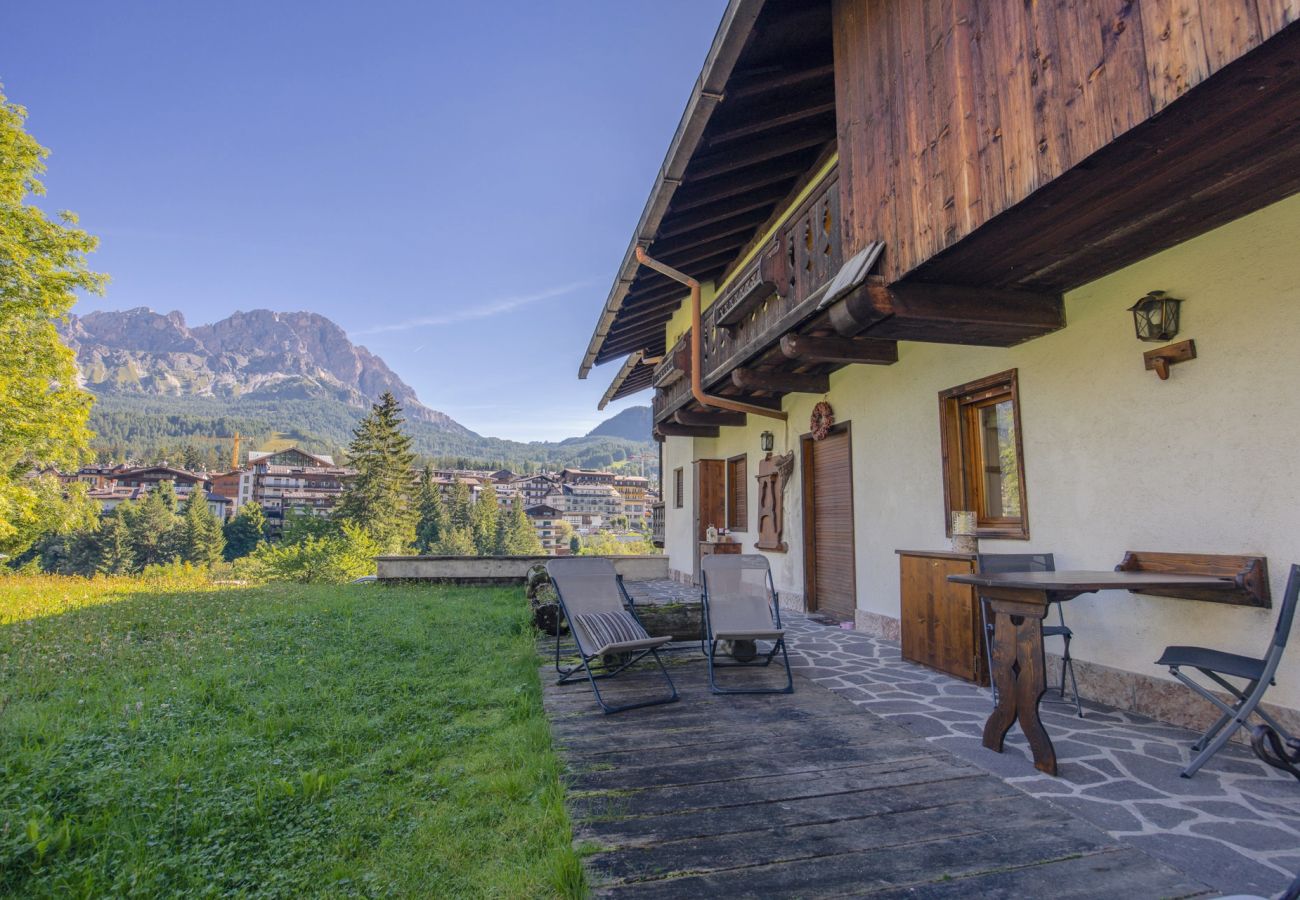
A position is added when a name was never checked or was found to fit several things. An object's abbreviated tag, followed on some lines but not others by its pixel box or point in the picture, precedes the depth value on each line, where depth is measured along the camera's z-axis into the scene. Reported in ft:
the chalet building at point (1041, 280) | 8.29
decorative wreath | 24.64
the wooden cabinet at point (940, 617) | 14.17
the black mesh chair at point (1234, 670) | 8.04
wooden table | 9.19
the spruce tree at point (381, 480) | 134.82
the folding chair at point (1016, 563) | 13.85
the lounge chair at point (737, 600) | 15.25
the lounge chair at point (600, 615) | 13.94
